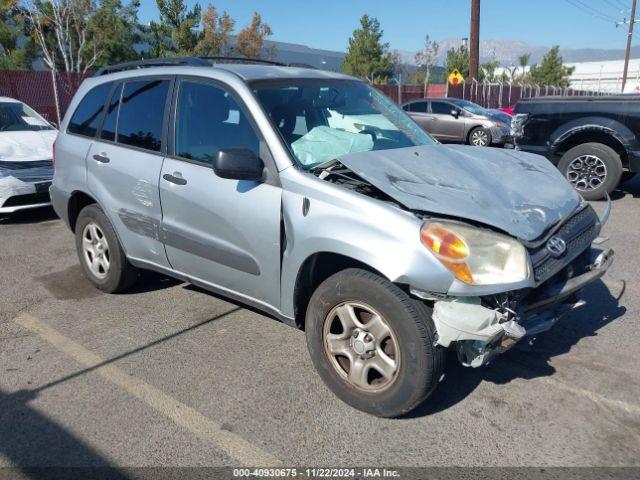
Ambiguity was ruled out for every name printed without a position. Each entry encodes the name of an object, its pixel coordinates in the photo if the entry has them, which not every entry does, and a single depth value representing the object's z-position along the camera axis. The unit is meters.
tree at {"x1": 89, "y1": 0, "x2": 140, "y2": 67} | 23.78
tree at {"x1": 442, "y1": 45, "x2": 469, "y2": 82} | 44.35
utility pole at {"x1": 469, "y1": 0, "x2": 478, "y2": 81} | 22.51
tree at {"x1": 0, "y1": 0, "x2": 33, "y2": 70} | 24.09
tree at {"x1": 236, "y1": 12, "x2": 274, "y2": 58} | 34.81
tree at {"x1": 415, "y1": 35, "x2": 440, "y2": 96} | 50.22
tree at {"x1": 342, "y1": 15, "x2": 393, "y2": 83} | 40.42
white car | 7.18
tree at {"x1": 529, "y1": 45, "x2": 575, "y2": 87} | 54.00
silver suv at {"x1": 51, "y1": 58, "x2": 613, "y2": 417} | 2.69
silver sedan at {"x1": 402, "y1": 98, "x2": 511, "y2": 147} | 15.74
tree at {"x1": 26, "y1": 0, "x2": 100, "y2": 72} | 22.38
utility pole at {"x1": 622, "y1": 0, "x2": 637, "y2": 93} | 51.09
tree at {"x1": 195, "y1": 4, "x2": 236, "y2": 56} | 30.48
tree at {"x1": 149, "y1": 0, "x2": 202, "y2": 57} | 26.34
